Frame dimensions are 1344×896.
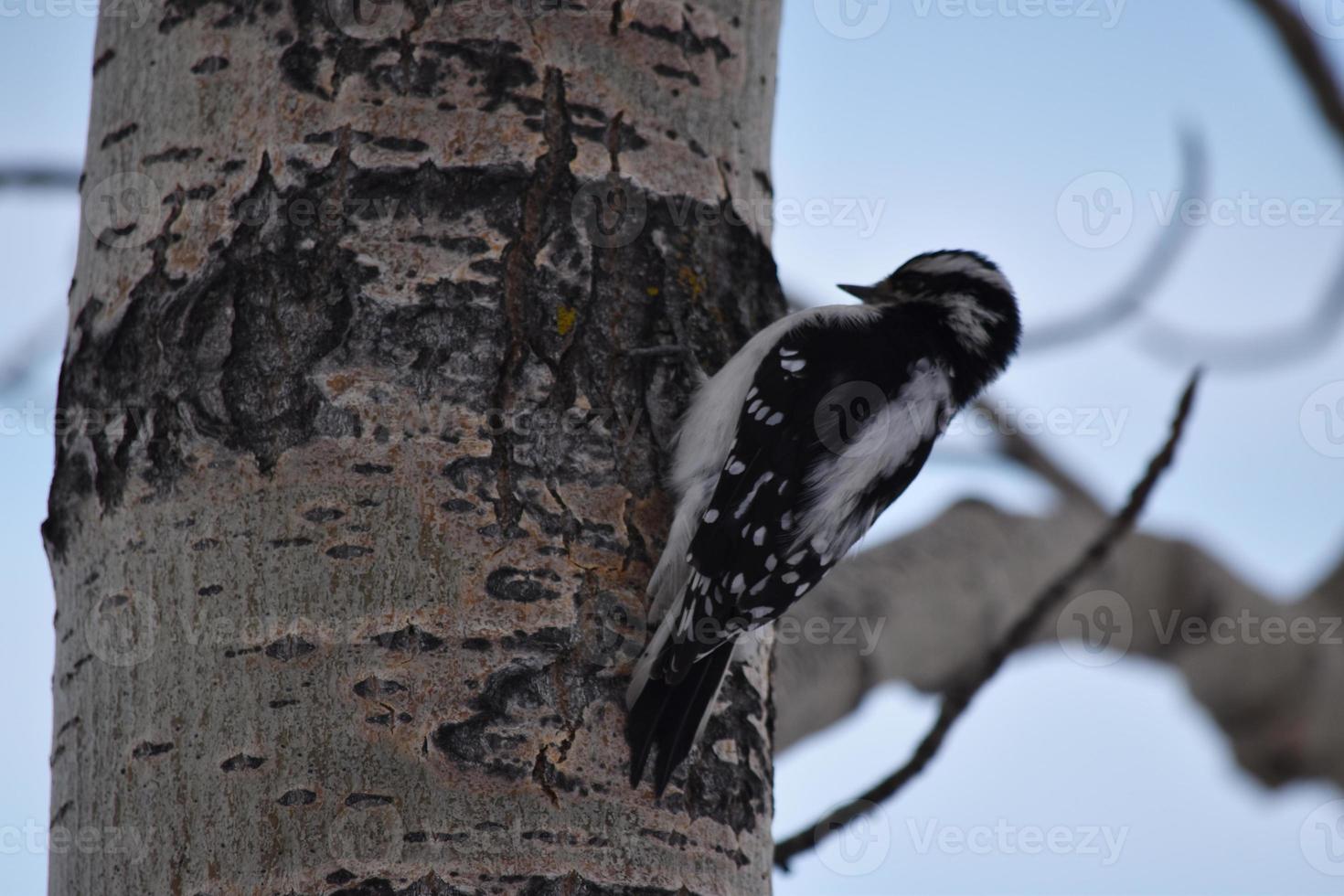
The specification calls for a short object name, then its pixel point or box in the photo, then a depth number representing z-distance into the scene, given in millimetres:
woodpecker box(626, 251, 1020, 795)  4375
